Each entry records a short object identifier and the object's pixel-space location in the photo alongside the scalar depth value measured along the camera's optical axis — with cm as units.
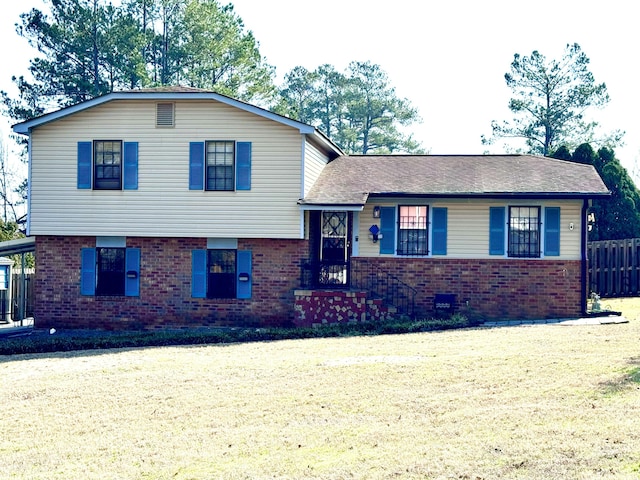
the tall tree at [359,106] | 5325
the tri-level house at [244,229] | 2205
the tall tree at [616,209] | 2909
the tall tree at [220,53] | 4138
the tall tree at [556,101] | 4266
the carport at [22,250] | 2411
